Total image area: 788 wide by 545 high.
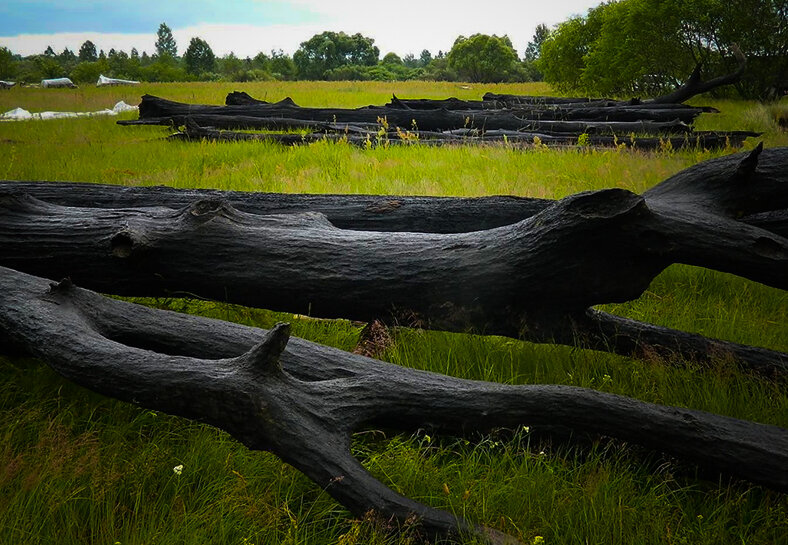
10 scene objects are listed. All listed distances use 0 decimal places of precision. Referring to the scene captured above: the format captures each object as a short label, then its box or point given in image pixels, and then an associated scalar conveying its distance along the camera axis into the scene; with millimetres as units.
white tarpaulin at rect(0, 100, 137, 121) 17578
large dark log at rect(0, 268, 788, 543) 1984
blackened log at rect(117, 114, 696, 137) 12727
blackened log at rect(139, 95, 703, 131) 13727
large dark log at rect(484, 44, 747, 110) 16391
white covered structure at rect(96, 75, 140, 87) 37806
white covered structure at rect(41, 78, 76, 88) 35281
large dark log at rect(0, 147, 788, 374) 2713
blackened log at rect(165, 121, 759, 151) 10672
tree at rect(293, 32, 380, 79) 86562
